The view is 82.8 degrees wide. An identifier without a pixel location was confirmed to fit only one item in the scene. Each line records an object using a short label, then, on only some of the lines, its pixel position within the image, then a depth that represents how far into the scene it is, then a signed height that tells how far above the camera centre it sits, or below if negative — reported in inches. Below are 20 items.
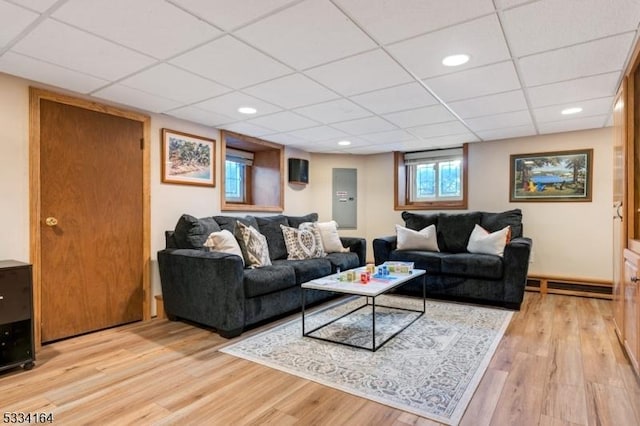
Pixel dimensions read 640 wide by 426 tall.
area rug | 76.1 -38.4
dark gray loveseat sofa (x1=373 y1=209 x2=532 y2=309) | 139.6 -21.0
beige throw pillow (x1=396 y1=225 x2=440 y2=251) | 172.7 -14.0
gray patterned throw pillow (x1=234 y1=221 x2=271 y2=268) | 131.4 -13.5
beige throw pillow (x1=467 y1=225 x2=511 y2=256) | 154.9 -13.2
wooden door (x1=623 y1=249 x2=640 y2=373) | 79.9 -22.9
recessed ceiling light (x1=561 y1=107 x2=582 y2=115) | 132.1 +37.2
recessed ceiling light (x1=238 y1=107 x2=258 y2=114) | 129.9 +36.5
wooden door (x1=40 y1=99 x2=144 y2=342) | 107.7 -3.3
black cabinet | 87.0 -26.3
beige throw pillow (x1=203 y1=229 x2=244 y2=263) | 125.4 -11.5
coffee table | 101.2 -22.5
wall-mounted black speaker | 202.1 +22.4
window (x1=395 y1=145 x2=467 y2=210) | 204.7 +18.5
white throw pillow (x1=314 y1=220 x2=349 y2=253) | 171.3 -13.6
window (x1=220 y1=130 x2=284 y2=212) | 191.0 +19.3
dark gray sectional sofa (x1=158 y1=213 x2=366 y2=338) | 110.7 -24.0
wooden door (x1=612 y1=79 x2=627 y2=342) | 96.3 +1.5
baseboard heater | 160.2 -34.4
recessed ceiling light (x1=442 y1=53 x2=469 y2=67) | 87.8 +37.5
